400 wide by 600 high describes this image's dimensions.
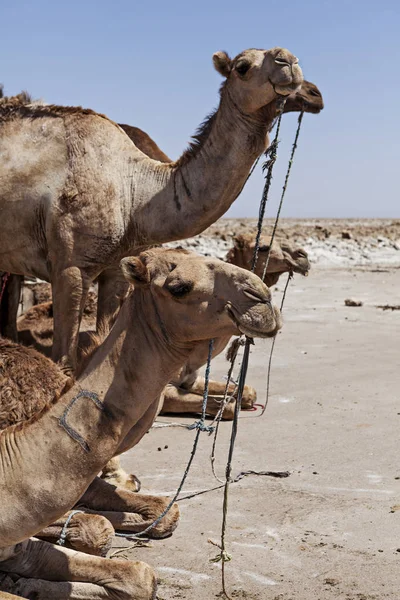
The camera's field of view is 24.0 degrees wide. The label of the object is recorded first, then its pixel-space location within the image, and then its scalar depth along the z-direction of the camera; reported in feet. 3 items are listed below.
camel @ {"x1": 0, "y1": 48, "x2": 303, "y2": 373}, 23.47
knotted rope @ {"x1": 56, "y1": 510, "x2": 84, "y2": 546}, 16.25
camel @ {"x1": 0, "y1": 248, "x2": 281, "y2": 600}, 12.71
